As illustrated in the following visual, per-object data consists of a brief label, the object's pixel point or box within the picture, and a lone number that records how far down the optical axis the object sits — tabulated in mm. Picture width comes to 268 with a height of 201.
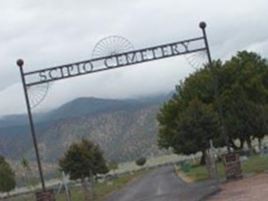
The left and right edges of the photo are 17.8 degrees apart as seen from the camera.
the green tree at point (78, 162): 55291
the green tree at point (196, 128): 49719
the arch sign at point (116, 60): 35094
